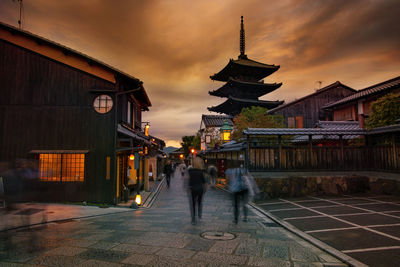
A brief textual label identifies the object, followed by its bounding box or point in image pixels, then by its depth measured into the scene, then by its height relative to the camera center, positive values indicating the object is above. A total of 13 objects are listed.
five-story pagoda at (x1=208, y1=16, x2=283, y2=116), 37.31 +10.94
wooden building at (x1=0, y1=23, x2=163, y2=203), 13.30 +2.38
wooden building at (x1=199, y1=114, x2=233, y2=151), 46.60 +6.71
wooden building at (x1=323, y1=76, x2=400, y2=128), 20.46 +5.30
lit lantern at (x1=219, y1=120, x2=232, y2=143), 25.33 +2.46
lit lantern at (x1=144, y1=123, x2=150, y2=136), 20.66 +2.47
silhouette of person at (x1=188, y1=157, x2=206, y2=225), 8.35 -0.90
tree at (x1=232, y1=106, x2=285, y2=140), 23.50 +3.54
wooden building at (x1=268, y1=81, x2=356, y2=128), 34.53 +6.77
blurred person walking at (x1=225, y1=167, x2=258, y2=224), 8.30 -0.95
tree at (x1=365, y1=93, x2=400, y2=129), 15.25 +2.72
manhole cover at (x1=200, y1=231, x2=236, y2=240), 6.57 -2.14
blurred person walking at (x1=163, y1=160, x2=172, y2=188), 22.33 -1.19
